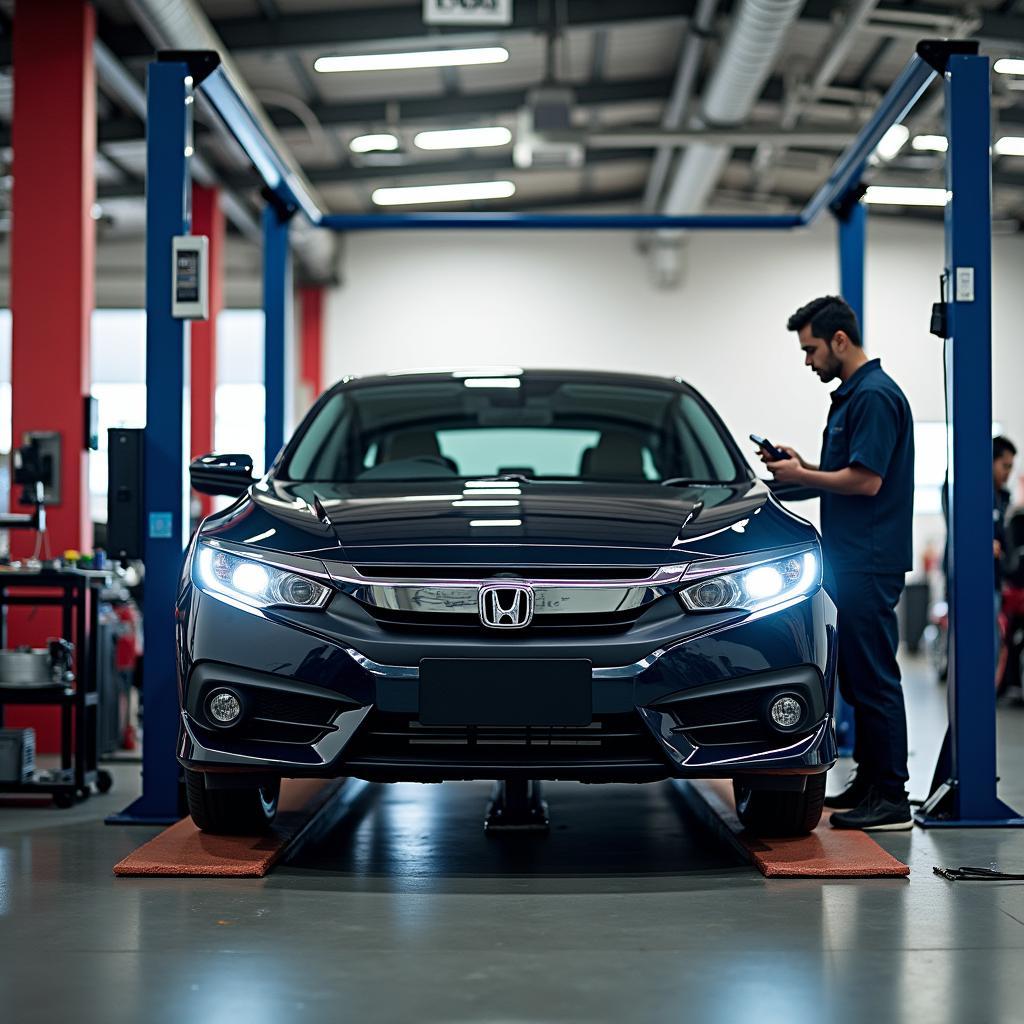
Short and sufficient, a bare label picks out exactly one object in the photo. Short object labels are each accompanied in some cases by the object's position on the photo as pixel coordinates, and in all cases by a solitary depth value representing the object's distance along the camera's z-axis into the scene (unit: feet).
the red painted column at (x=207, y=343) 50.16
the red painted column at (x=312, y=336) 64.34
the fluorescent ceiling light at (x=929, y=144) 50.10
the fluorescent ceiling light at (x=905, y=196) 54.13
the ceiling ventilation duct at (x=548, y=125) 40.60
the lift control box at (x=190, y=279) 15.97
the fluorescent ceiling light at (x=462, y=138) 50.06
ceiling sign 30.78
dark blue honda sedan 11.55
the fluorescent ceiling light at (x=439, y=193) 57.67
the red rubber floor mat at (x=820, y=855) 12.61
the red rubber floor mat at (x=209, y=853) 12.60
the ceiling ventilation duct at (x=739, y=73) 33.63
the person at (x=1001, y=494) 29.50
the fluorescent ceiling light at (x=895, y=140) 41.27
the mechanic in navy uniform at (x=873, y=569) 14.98
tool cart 18.37
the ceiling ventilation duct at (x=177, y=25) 31.71
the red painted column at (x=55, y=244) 27.61
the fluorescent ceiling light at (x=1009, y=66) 40.27
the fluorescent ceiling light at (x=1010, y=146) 49.24
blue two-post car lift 15.57
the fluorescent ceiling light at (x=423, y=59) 39.52
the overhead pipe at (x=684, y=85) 38.78
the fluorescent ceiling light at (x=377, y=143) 46.52
